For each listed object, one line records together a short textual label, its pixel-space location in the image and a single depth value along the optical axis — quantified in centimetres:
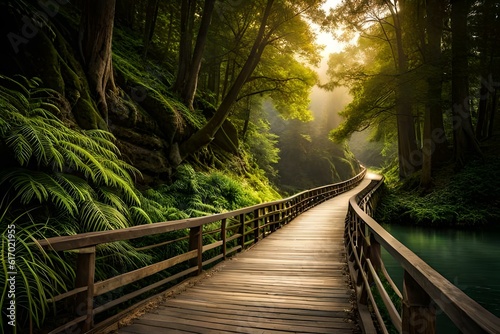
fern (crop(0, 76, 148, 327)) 355
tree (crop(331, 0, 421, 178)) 1464
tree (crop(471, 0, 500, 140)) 1588
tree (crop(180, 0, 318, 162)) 991
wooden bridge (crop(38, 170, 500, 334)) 174
